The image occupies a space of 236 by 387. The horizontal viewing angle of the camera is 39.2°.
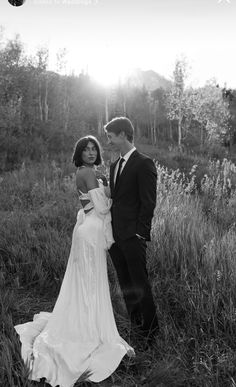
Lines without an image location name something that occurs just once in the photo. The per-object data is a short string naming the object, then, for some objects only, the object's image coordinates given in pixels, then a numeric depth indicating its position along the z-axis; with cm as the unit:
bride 312
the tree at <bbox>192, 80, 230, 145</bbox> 3359
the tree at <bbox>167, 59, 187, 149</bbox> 3434
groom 315
